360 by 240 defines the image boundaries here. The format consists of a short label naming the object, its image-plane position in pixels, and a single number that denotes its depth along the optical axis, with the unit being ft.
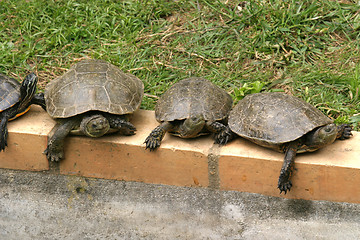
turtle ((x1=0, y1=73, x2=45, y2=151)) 11.34
